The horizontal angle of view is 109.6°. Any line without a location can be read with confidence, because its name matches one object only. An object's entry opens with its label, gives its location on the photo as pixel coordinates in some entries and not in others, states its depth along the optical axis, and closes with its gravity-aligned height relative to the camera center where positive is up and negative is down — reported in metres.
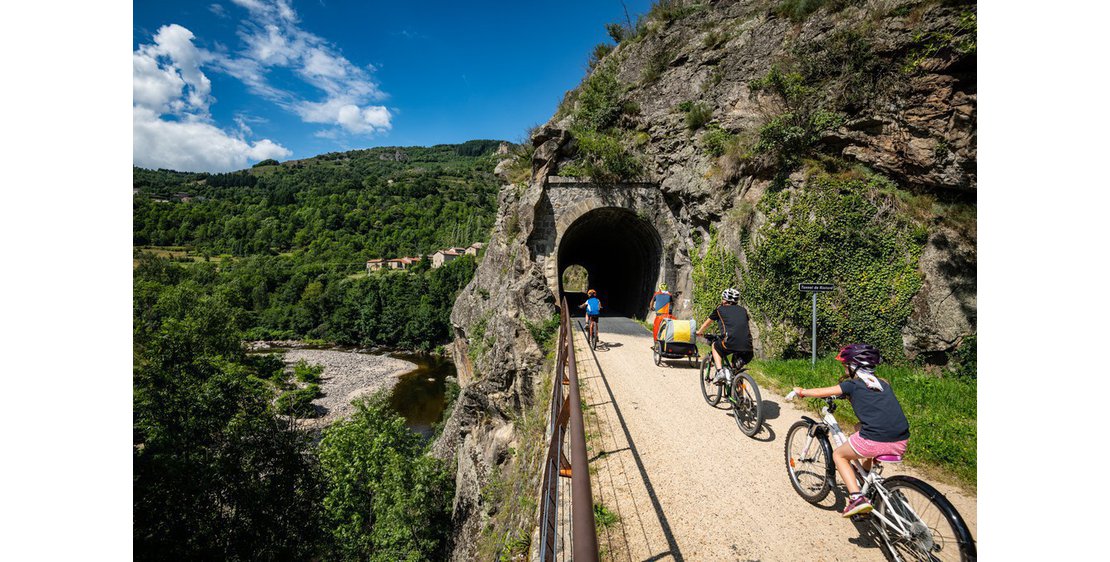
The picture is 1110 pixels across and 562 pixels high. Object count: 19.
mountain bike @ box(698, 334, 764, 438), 5.21 -1.67
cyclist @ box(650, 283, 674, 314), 9.24 -0.49
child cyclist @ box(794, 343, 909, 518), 3.20 -1.14
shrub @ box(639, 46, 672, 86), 16.59 +9.20
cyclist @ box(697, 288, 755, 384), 5.82 -0.75
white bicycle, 2.54 -1.69
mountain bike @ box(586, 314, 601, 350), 10.73 -1.40
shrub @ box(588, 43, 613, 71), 21.59 +12.74
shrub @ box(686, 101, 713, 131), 13.70 +5.82
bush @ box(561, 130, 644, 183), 15.09 +4.60
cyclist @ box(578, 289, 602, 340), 10.62 -0.84
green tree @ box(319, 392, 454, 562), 14.73 -8.80
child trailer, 8.45 -1.25
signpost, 7.47 -0.12
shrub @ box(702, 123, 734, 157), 12.38 +4.54
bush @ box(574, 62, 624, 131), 17.12 +8.06
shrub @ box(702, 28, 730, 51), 14.83 +9.36
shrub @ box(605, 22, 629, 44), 20.09 +13.29
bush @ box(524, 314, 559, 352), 11.38 -1.49
